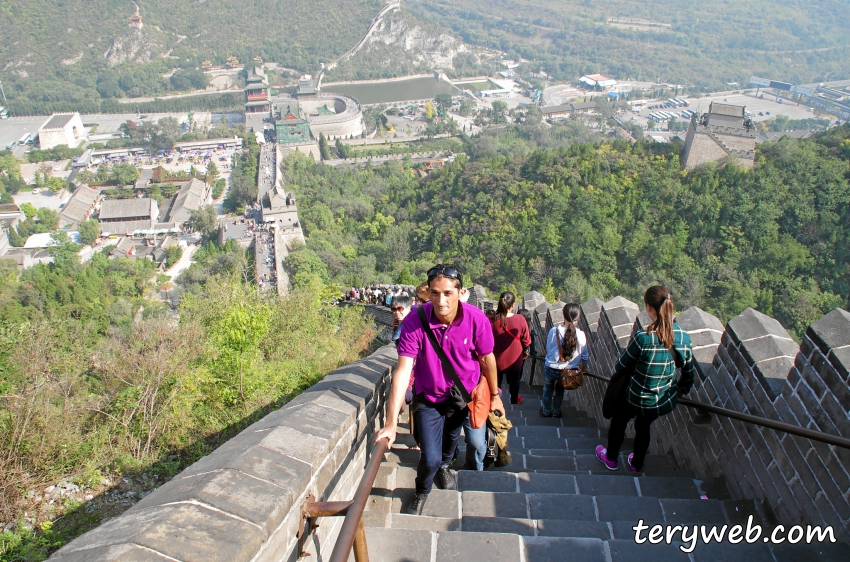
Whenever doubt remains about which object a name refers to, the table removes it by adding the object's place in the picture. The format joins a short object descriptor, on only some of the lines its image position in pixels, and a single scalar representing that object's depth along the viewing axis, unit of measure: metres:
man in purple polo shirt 2.79
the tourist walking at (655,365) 3.11
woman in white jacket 4.77
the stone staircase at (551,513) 2.41
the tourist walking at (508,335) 4.73
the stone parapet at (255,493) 1.72
